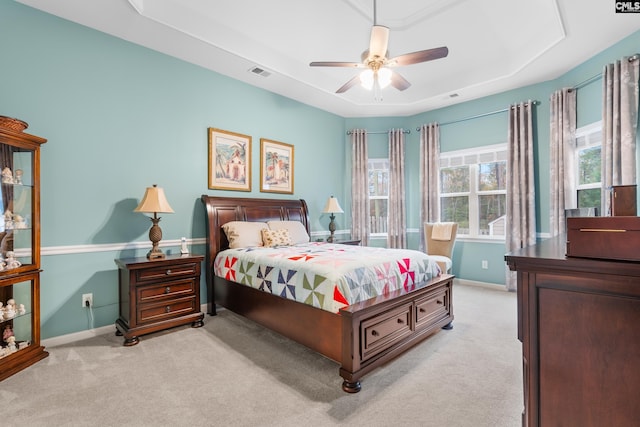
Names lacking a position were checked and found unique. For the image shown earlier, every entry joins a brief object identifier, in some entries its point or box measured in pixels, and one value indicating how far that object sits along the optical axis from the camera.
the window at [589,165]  3.71
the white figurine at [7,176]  2.42
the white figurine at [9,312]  2.34
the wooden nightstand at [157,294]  2.80
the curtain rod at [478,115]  4.65
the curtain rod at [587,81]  3.55
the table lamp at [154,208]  3.03
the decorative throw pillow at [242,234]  3.66
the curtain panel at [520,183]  4.37
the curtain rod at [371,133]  5.81
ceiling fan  2.51
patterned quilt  2.23
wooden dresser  0.91
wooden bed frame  2.09
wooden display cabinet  2.34
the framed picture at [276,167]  4.53
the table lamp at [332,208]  5.13
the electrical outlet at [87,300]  2.95
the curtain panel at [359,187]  5.71
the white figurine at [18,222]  2.50
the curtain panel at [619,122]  3.05
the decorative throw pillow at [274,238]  3.78
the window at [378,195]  5.90
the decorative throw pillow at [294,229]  4.14
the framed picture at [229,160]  3.96
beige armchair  4.79
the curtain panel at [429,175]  5.33
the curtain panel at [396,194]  5.62
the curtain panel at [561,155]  3.95
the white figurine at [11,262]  2.39
